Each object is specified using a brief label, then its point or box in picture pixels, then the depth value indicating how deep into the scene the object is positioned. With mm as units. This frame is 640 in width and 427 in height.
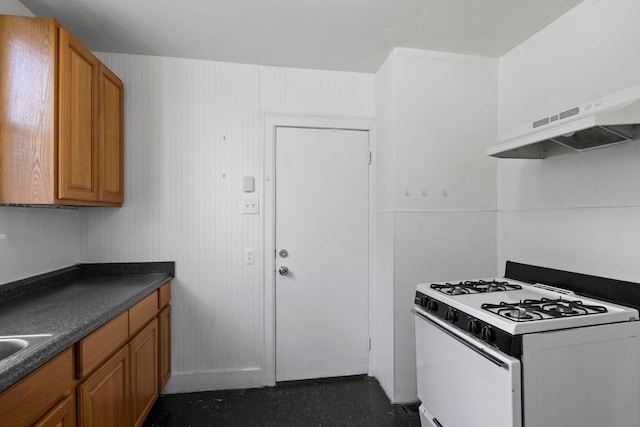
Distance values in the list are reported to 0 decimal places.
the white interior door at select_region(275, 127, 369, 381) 2365
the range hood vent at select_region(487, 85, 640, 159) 1128
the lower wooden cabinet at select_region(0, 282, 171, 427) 912
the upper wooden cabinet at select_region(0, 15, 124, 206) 1428
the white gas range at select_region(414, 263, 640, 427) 1096
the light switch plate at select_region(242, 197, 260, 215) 2303
